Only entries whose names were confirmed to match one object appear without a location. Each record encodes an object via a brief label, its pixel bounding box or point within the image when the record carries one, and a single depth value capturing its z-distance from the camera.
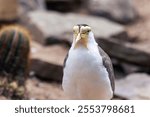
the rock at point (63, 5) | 20.78
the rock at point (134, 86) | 12.77
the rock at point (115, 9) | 20.12
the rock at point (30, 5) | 19.25
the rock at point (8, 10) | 18.25
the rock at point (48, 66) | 13.89
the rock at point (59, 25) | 15.96
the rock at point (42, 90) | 12.47
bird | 7.39
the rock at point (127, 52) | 14.80
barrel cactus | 11.32
